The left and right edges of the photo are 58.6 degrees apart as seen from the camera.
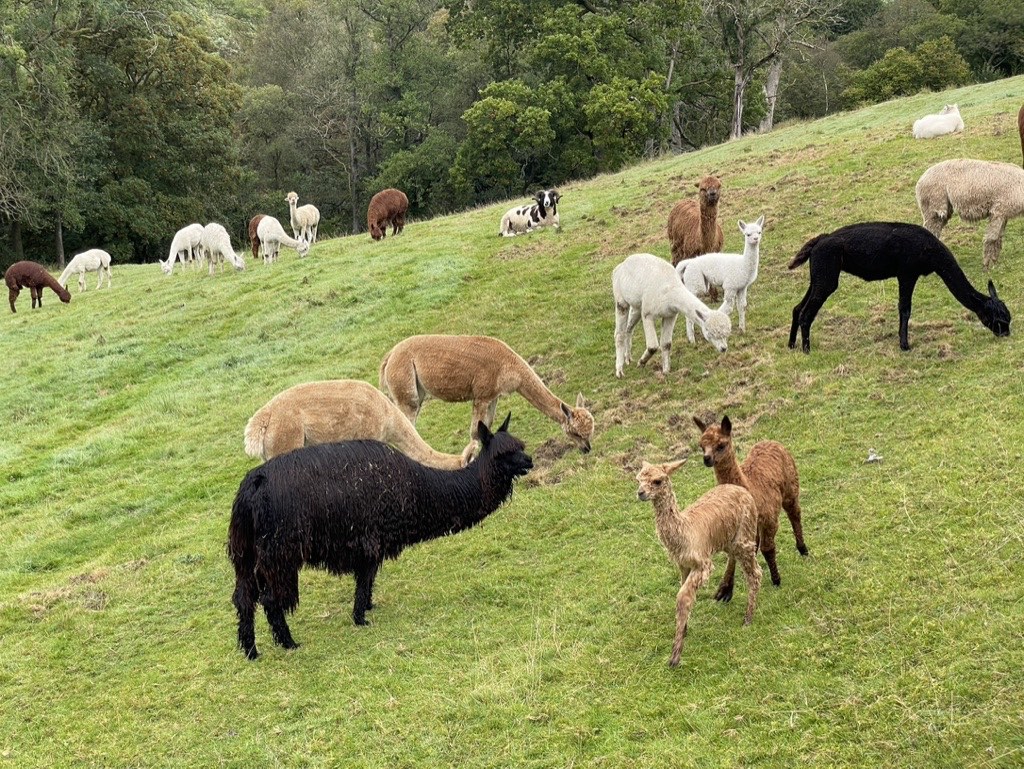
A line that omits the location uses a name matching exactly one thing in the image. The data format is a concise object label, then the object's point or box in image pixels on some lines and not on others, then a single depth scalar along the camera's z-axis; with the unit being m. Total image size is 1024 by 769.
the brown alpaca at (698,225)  13.65
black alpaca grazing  10.22
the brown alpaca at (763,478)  6.38
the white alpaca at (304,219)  26.47
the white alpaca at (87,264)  26.08
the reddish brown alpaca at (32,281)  24.62
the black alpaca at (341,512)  7.18
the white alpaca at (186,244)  25.41
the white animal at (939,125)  20.41
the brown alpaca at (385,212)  25.16
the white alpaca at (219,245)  24.12
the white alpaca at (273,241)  24.31
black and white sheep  21.98
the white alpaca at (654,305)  11.32
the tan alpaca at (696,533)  5.88
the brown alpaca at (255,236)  26.27
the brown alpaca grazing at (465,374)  10.48
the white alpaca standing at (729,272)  12.00
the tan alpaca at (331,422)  8.73
